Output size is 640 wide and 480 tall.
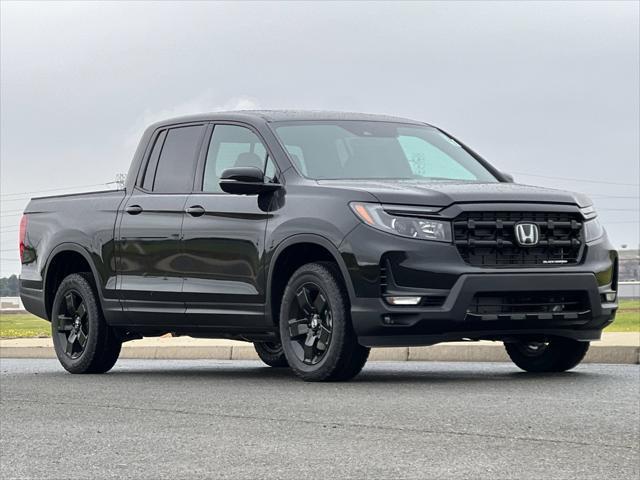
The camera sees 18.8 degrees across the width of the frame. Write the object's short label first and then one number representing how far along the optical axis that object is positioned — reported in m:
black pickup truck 13.03
